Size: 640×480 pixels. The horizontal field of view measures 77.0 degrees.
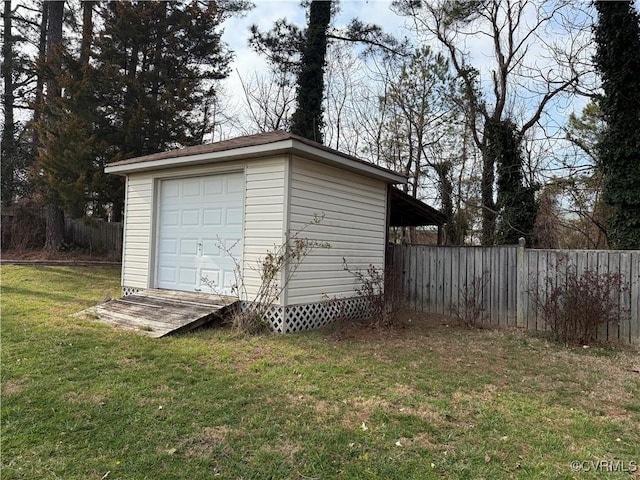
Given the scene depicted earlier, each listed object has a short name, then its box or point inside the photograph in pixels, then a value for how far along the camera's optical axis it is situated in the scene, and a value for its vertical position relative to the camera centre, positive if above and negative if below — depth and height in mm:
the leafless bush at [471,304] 7238 -834
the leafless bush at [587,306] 5859 -626
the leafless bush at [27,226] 16266 +738
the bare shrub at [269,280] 6086 -415
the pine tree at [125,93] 13727 +5680
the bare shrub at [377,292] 6680 -662
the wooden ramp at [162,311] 5887 -1014
